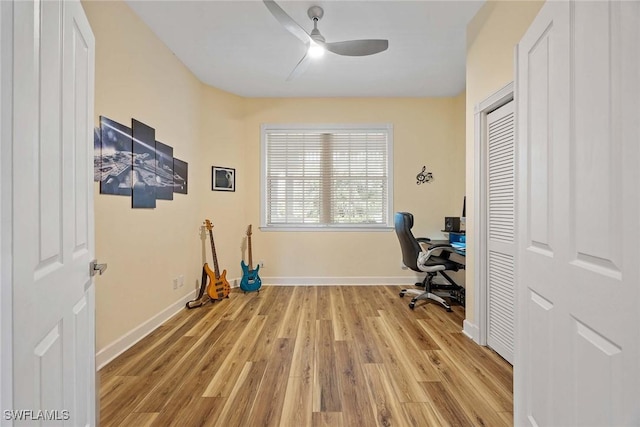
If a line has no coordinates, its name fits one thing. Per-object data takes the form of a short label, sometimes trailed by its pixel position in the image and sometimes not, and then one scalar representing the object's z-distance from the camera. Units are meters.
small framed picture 3.66
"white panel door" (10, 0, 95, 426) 0.68
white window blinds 4.04
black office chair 3.11
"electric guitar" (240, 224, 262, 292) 3.67
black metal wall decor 3.99
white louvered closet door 1.96
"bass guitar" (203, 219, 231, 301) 3.23
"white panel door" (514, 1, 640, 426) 0.69
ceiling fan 2.14
